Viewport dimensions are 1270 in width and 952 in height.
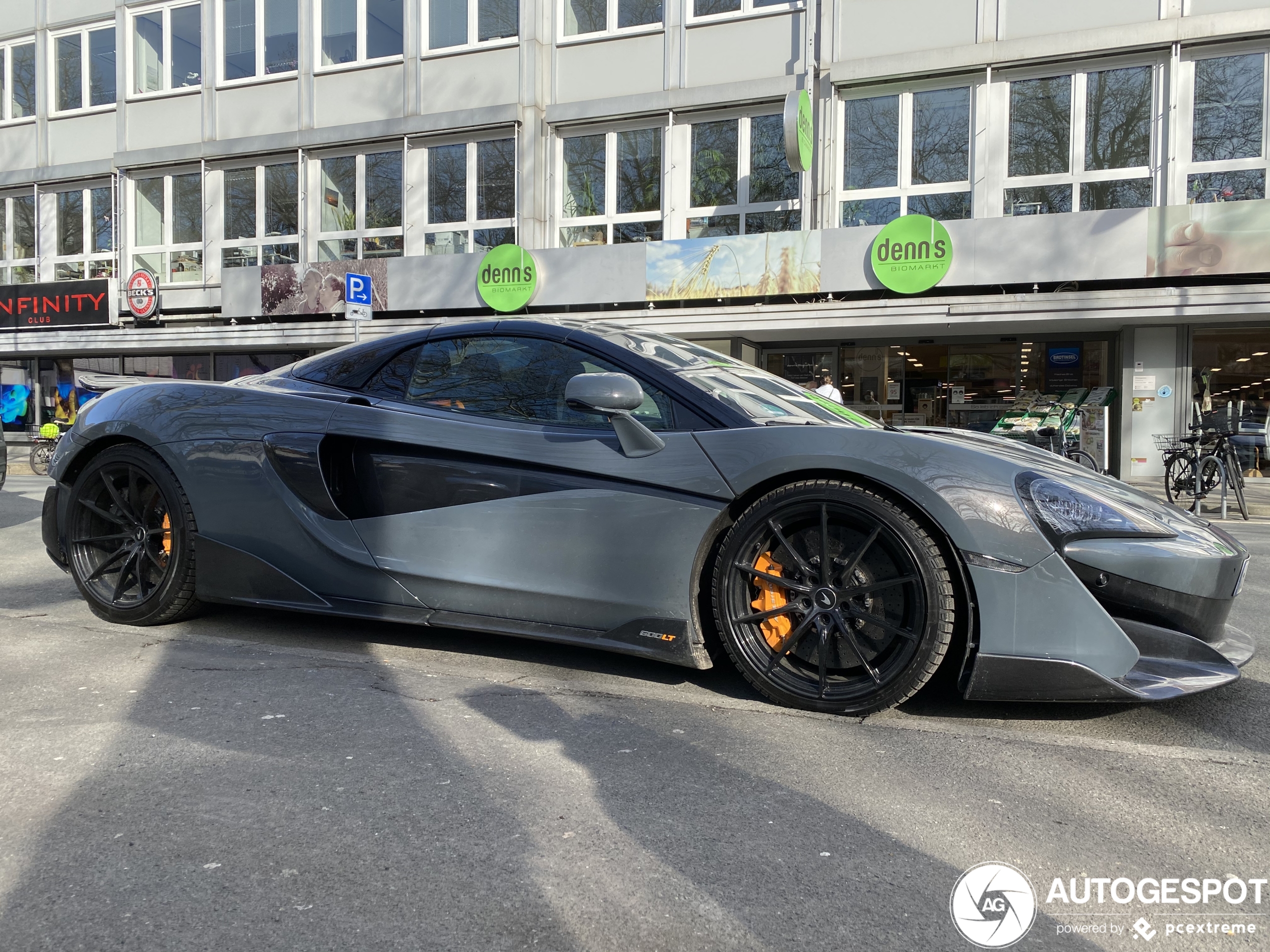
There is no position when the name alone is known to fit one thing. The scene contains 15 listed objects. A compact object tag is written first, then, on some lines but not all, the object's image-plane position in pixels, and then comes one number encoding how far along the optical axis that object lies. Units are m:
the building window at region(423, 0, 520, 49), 17.33
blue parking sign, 11.66
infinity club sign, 20.34
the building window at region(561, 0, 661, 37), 16.61
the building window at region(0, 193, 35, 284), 21.62
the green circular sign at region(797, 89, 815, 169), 14.47
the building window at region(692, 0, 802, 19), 15.70
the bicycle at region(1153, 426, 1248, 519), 9.99
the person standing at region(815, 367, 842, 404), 9.40
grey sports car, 2.63
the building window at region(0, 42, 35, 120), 21.69
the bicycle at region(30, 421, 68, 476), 16.09
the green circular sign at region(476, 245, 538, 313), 16.50
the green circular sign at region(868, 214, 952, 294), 14.15
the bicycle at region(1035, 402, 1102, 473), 10.68
